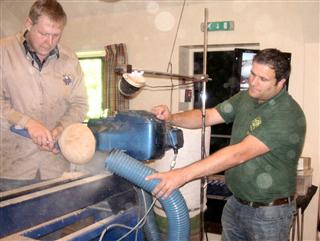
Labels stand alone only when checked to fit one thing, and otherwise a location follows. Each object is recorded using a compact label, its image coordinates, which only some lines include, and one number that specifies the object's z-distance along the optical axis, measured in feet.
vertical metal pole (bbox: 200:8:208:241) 6.62
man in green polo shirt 5.93
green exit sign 12.76
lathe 4.03
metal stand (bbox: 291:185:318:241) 10.10
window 15.58
